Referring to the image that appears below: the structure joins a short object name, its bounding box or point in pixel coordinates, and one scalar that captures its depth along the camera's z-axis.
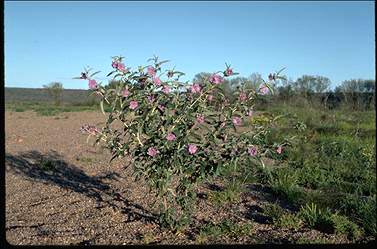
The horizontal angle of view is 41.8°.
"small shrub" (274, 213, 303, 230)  4.36
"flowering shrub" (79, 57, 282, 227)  3.93
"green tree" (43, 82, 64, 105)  39.78
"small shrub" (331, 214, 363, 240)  4.07
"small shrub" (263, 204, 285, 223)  4.60
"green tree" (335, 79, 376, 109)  13.70
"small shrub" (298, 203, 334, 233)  4.36
